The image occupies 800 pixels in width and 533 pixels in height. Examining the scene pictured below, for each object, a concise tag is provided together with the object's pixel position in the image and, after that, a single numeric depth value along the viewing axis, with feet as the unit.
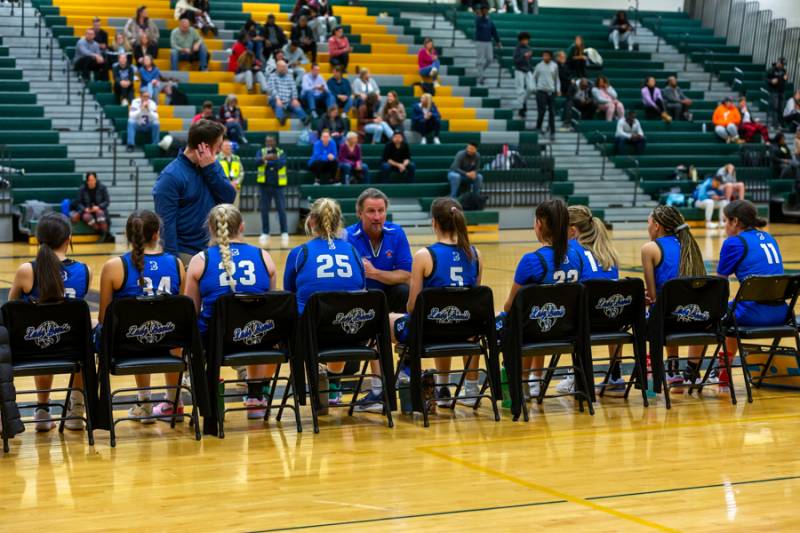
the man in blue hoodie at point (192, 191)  24.62
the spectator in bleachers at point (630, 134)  89.10
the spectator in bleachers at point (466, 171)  76.13
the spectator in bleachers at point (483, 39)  93.45
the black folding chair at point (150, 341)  21.20
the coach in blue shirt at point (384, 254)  26.01
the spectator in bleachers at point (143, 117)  73.26
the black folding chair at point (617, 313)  24.35
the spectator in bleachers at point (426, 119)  81.97
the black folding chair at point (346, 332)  22.33
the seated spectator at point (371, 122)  80.38
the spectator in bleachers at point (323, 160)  74.54
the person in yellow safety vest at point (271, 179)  68.74
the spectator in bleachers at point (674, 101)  95.39
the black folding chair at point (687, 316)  24.61
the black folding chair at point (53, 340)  20.98
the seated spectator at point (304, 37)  86.94
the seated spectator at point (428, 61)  89.10
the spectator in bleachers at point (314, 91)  81.15
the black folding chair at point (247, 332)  21.83
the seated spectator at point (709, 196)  81.05
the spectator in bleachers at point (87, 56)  77.10
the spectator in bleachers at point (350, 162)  75.20
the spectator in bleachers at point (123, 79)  75.56
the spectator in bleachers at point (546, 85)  88.79
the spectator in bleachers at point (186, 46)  81.92
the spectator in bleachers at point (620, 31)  101.91
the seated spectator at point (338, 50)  86.69
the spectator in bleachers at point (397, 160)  76.84
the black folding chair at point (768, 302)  25.30
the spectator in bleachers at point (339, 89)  82.02
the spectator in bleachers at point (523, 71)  90.33
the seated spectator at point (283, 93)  80.84
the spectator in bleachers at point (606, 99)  91.86
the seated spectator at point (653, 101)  93.71
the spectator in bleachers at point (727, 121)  92.94
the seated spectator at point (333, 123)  77.15
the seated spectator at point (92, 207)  64.39
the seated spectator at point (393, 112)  80.38
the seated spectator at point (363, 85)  82.40
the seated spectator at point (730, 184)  81.20
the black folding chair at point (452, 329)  22.80
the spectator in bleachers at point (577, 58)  92.38
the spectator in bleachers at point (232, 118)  74.28
